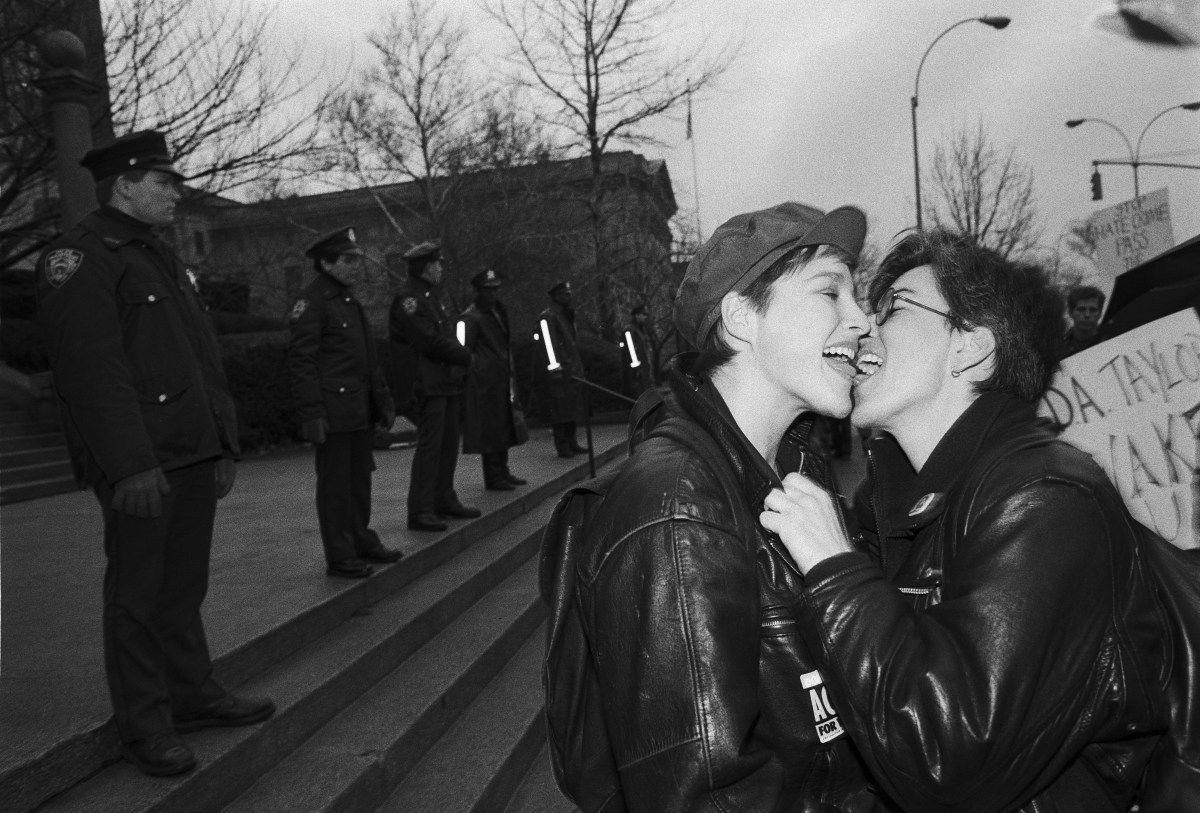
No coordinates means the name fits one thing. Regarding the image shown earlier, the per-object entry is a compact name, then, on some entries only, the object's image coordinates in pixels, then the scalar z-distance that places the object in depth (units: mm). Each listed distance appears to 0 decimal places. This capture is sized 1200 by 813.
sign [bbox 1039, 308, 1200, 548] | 3295
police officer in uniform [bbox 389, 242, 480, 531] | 6918
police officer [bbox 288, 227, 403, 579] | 5449
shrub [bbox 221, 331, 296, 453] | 15086
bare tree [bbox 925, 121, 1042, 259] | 26266
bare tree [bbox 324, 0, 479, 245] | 23656
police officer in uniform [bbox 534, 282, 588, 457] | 10984
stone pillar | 5066
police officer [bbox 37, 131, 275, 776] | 3146
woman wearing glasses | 1263
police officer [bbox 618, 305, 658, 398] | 15133
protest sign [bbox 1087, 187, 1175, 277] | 4699
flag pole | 23325
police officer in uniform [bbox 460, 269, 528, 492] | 8773
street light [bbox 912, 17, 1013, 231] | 23625
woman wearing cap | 1226
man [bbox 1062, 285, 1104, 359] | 7035
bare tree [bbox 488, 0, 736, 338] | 22844
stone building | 21891
